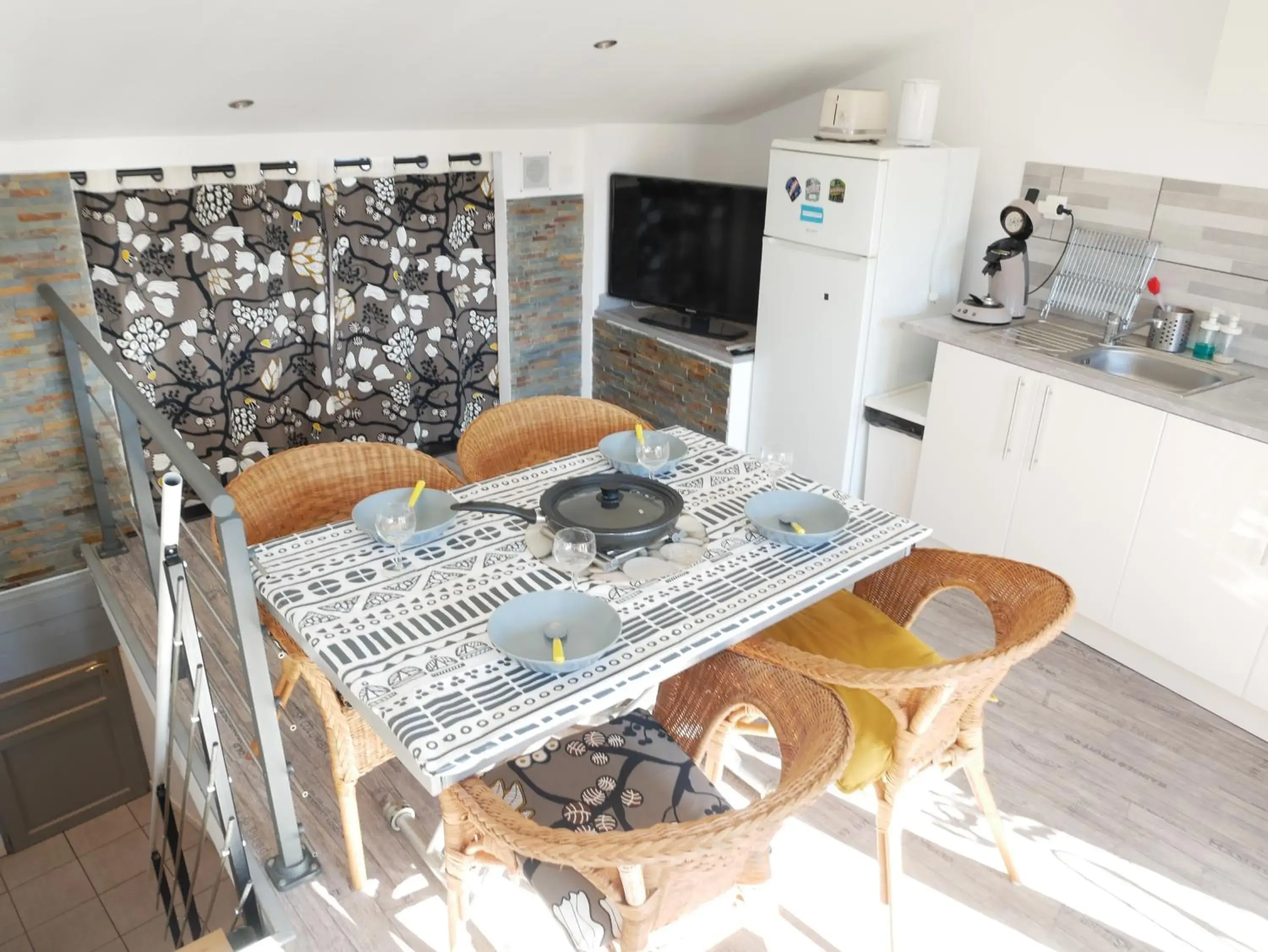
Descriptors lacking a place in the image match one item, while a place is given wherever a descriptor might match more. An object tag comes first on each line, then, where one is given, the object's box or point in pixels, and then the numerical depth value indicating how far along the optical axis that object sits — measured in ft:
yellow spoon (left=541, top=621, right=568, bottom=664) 5.07
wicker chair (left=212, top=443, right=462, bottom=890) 6.04
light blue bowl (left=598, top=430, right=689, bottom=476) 7.54
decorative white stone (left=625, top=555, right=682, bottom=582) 6.04
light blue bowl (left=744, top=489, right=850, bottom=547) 6.48
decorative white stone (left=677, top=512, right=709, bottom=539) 6.55
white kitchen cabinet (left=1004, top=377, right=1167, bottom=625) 9.00
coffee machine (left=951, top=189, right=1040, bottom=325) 10.68
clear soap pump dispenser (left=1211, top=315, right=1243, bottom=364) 9.50
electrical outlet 10.69
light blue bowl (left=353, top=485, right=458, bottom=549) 6.37
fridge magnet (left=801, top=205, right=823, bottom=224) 11.19
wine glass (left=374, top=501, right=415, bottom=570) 6.15
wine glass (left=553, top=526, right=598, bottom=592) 5.99
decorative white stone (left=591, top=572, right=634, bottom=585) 5.99
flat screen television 12.92
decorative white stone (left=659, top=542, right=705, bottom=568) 6.21
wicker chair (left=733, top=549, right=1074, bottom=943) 5.33
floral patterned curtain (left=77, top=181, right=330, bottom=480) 10.73
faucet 10.23
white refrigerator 10.77
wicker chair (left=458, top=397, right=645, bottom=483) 8.56
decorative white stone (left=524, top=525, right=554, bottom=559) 6.26
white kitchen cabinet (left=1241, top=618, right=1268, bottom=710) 8.33
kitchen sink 9.62
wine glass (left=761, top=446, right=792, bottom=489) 7.50
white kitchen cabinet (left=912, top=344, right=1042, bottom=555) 9.96
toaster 10.94
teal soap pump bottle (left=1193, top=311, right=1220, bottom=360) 9.62
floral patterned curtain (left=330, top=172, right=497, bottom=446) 12.44
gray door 12.17
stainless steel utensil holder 9.88
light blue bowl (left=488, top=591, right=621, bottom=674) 5.10
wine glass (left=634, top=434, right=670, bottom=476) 7.49
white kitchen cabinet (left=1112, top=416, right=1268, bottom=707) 8.22
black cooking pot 6.27
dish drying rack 10.36
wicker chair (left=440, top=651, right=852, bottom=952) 4.26
